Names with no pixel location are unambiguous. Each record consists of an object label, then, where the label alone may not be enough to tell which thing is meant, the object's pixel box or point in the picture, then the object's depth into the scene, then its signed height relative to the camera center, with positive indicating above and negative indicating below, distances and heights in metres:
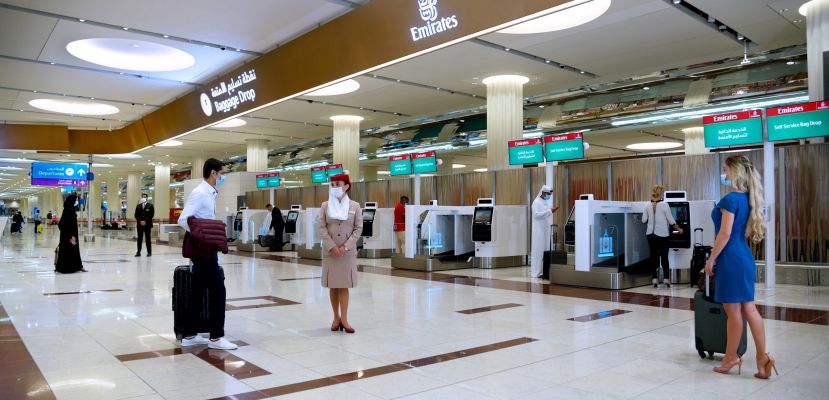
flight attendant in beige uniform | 5.52 -0.28
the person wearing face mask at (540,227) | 10.70 -0.23
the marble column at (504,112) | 14.05 +2.60
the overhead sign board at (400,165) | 14.69 +1.32
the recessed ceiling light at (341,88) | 14.48 +3.36
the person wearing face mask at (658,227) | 9.26 -0.20
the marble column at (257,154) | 24.83 +2.70
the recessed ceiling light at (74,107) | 17.69 +3.54
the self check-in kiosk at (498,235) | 12.35 -0.45
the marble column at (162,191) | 33.94 +1.46
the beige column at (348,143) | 19.53 +2.50
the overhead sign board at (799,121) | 8.34 +1.41
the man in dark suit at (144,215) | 15.29 +0.01
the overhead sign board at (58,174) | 24.75 +1.82
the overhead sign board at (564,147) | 10.65 +1.32
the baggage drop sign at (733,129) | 9.02 +1.42
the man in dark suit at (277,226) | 18.06 -0.35
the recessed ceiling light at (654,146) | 22.31 +2.80
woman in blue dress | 3.96 -0.31
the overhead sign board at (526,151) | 11.85 +1.37
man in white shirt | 4.87 -0.54
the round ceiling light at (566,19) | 9.52 +3.45
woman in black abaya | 10.48 -0.54
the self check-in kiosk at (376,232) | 15.88 -0.49
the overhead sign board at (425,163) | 13.97 +1.30
